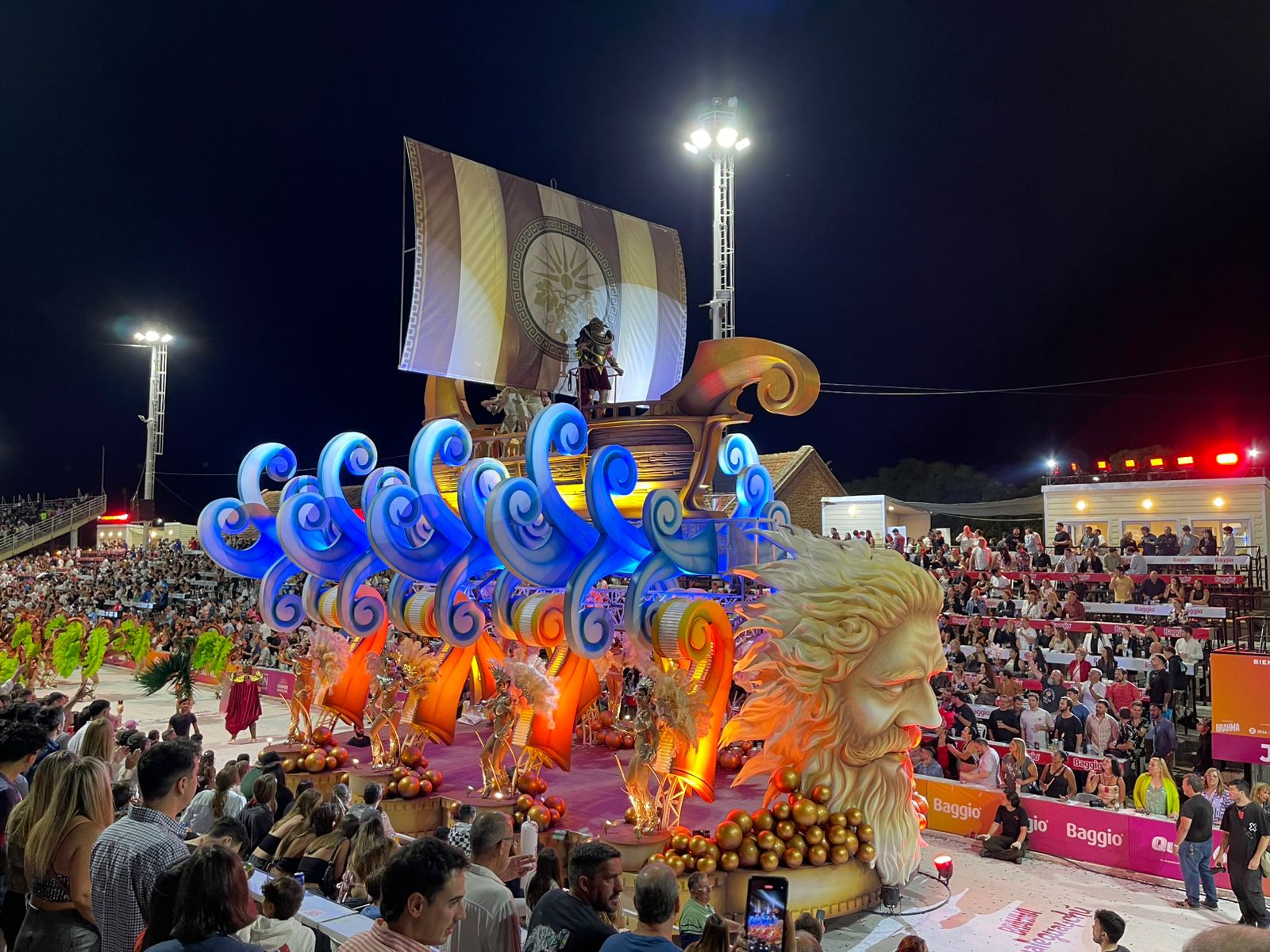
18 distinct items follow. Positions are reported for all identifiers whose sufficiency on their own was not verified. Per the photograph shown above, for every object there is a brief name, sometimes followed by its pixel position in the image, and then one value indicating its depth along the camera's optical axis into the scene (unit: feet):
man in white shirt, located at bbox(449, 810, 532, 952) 11.35
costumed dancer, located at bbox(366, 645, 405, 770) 35.04
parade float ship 29.84
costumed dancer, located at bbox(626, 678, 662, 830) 26.30
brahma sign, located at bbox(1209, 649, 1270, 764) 29.09
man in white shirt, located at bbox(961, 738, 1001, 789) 31.45
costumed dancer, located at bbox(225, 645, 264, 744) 44.62
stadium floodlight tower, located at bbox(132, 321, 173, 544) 95.09
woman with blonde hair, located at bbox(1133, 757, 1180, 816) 27.71
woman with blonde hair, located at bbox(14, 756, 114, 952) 10.66
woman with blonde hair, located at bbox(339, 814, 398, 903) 15.34
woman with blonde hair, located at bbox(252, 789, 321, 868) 19.72
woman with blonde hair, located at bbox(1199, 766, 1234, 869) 25.31
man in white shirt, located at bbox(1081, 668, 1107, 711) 35.70
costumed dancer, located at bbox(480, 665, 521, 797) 30.71
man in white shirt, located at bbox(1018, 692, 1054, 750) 33.86
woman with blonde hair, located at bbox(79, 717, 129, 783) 14.70
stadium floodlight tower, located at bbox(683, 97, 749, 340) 50.70
